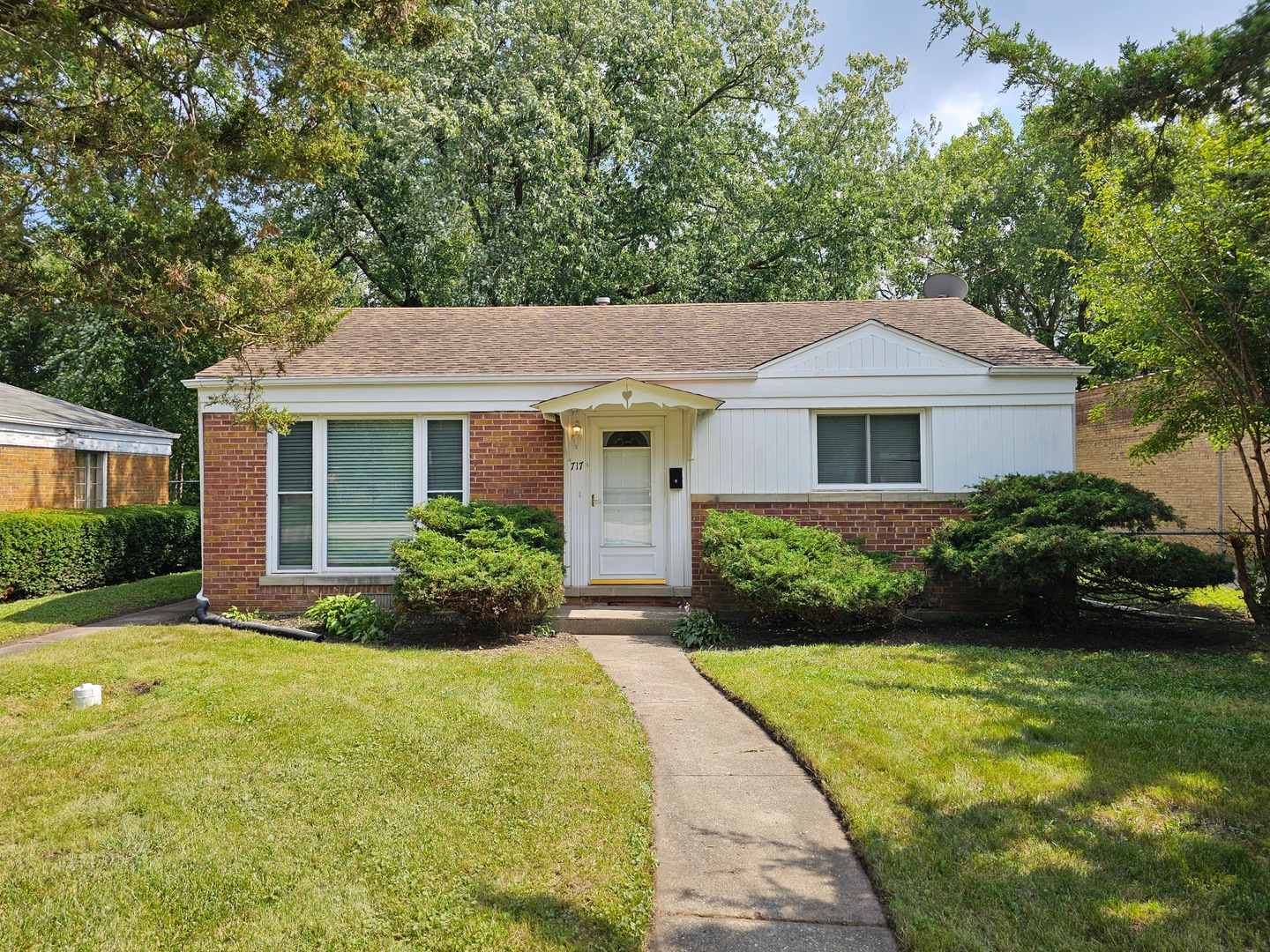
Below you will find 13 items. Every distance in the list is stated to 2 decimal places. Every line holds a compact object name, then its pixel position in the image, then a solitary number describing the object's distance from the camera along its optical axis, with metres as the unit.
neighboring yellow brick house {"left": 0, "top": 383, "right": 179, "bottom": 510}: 15.03
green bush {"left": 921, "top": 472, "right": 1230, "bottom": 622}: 7.84
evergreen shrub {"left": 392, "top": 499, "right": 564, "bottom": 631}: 8.00
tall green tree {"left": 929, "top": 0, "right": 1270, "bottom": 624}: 3.90
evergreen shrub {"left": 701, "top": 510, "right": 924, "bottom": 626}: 8.08
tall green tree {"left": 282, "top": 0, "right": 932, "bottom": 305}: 18.80
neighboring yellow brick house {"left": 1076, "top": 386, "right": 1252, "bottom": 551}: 13.18
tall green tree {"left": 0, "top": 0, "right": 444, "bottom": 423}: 5.68
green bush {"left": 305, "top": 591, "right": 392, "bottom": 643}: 9.02
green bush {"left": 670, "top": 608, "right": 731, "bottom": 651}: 8.59
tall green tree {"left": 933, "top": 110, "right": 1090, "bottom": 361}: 25.25
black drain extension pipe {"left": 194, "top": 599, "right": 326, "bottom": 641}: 8.98
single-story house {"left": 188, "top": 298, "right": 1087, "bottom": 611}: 10.06
